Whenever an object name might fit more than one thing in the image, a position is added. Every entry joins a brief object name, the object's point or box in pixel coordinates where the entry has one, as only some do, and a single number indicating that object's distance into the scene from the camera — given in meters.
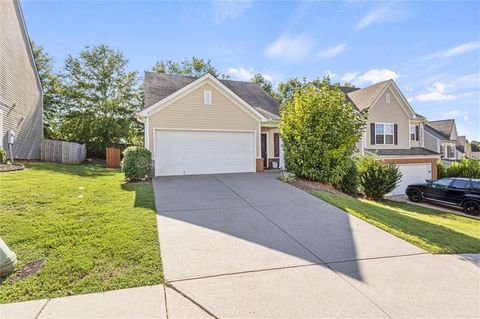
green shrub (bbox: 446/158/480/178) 18.81
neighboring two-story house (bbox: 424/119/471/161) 28.17
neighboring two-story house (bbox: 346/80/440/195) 18.56
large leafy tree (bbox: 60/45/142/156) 22.05
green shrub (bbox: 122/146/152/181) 10.27
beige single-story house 12.01
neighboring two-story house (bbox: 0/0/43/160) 13.22
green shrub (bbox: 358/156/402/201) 13.15
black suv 12.45
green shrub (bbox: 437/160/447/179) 20.23
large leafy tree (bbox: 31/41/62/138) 23.14
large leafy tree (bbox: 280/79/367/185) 11.12
